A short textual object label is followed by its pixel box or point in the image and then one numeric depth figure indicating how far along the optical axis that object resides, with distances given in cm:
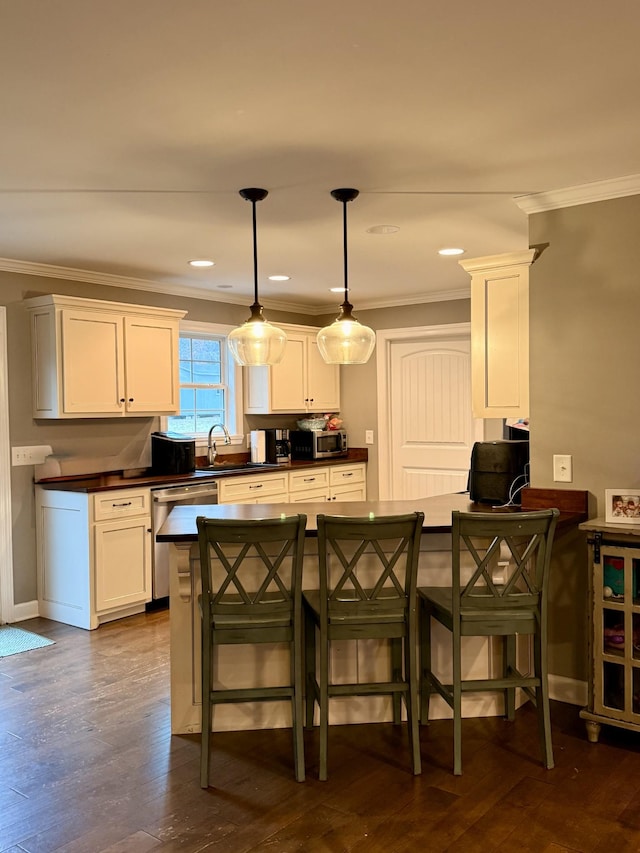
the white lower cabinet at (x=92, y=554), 454
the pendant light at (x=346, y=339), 317
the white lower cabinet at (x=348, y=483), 646
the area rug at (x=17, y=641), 420
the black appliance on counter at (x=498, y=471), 377
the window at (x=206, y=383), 596
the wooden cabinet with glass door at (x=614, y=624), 285
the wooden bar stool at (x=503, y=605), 263
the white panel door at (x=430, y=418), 626
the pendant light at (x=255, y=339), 318
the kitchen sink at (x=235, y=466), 576
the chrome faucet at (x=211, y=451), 593
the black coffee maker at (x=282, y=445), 652
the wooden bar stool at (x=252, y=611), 261
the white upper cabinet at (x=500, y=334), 347
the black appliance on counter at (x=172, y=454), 534
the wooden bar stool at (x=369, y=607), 264
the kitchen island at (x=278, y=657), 305
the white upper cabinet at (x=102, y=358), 464
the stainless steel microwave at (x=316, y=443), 647
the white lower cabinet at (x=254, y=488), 536
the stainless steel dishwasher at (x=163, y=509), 489
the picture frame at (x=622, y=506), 299
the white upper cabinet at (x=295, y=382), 631
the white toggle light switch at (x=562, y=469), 336
